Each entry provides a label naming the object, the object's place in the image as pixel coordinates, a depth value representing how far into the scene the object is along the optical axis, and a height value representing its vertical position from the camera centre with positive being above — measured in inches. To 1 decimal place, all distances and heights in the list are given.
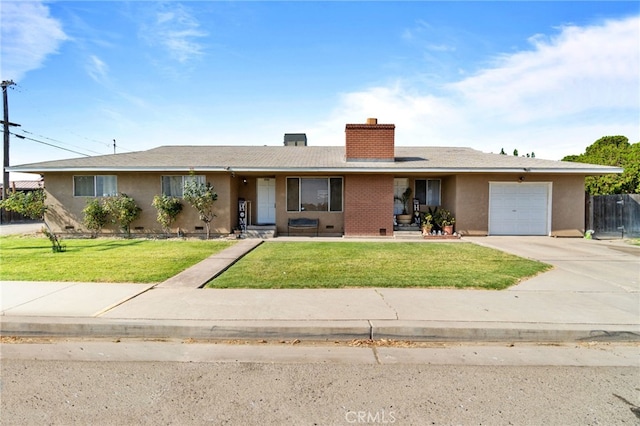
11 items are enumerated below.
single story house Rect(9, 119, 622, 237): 520.4 +24.3
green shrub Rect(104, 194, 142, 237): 526.0 -11.1
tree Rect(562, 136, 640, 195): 697.0 +57.5
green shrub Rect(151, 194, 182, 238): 522.3 -8.0
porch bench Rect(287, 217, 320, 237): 551.2 -34.4
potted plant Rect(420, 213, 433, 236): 532.1 -33.8
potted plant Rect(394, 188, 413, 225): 576.7 -7.0
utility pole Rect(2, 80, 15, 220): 962.1 +249.6
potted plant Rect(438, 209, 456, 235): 531.2 -28.8
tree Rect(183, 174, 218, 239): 518.9 +9.2
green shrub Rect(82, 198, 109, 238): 526.6 -20.6
